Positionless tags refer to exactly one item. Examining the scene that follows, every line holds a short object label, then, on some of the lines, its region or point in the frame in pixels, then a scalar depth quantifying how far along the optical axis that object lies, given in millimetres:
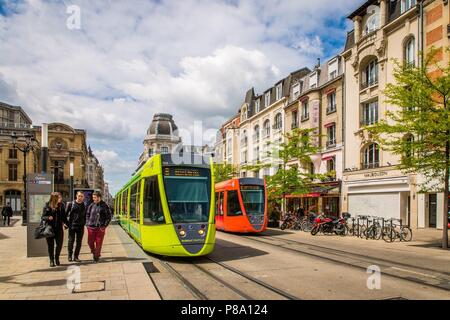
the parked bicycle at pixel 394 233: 16797
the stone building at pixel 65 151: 73250
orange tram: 17781
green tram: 9867
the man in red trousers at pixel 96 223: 9828
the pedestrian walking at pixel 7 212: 26105
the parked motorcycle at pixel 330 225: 19750
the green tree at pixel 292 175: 26750
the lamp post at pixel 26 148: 23128
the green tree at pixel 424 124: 13391
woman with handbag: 9023
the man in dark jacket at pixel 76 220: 9653
